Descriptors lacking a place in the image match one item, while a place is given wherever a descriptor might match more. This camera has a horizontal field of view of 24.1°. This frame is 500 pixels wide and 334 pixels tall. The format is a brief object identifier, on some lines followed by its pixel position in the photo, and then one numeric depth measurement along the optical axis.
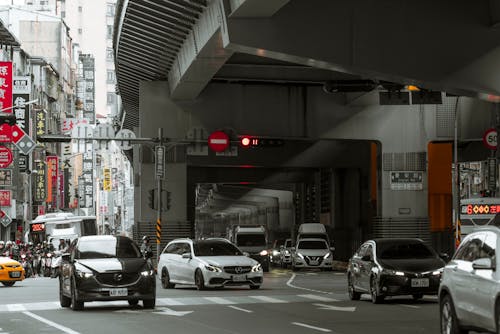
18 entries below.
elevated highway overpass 25.81
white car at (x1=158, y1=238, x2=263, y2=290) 33.38
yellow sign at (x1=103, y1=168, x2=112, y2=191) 188.75
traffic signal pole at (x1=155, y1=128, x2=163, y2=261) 47.97
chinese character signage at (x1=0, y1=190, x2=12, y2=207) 83.31
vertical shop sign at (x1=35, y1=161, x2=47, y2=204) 101.88
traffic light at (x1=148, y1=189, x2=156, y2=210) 48.63
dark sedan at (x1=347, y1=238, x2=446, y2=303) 25.86
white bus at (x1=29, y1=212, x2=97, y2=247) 74.06
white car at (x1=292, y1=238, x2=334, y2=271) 56.62
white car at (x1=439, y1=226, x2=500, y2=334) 13.51
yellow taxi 41.22
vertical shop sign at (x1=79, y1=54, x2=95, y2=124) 155.38
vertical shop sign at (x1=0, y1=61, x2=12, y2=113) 72.44
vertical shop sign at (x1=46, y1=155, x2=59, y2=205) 105.45
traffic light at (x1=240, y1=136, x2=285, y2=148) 47.19
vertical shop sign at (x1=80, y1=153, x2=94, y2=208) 144.38
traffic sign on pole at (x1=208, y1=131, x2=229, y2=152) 47.19
